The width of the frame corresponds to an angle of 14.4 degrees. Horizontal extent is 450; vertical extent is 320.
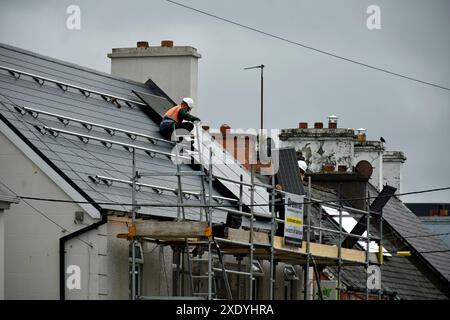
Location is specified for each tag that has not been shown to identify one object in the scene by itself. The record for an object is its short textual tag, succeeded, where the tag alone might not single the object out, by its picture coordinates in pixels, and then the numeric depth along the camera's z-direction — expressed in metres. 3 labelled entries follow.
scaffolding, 32.28
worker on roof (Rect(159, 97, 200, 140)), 38.12
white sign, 35.56
